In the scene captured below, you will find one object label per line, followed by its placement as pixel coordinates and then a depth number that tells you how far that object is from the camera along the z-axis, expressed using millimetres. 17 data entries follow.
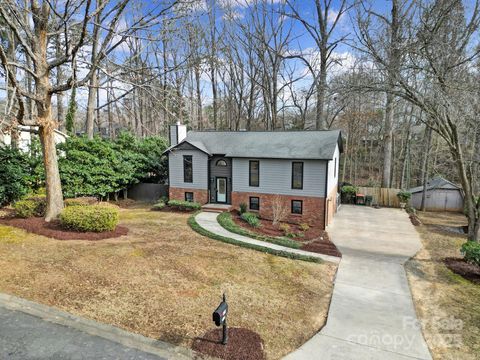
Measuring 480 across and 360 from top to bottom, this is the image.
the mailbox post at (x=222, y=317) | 5059
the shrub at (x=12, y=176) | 14422
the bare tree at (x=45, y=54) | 9477
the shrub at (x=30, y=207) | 12346
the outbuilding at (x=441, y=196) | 21359
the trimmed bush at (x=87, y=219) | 11062
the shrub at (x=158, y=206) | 18047
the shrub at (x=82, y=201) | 14684
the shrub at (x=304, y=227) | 15203
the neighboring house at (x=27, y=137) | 20027
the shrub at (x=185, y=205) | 17438
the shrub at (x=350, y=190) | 22672
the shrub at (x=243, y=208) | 16844
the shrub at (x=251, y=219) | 15180
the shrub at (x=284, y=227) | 14529
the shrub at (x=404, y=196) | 21141
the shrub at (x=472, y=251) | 10086
